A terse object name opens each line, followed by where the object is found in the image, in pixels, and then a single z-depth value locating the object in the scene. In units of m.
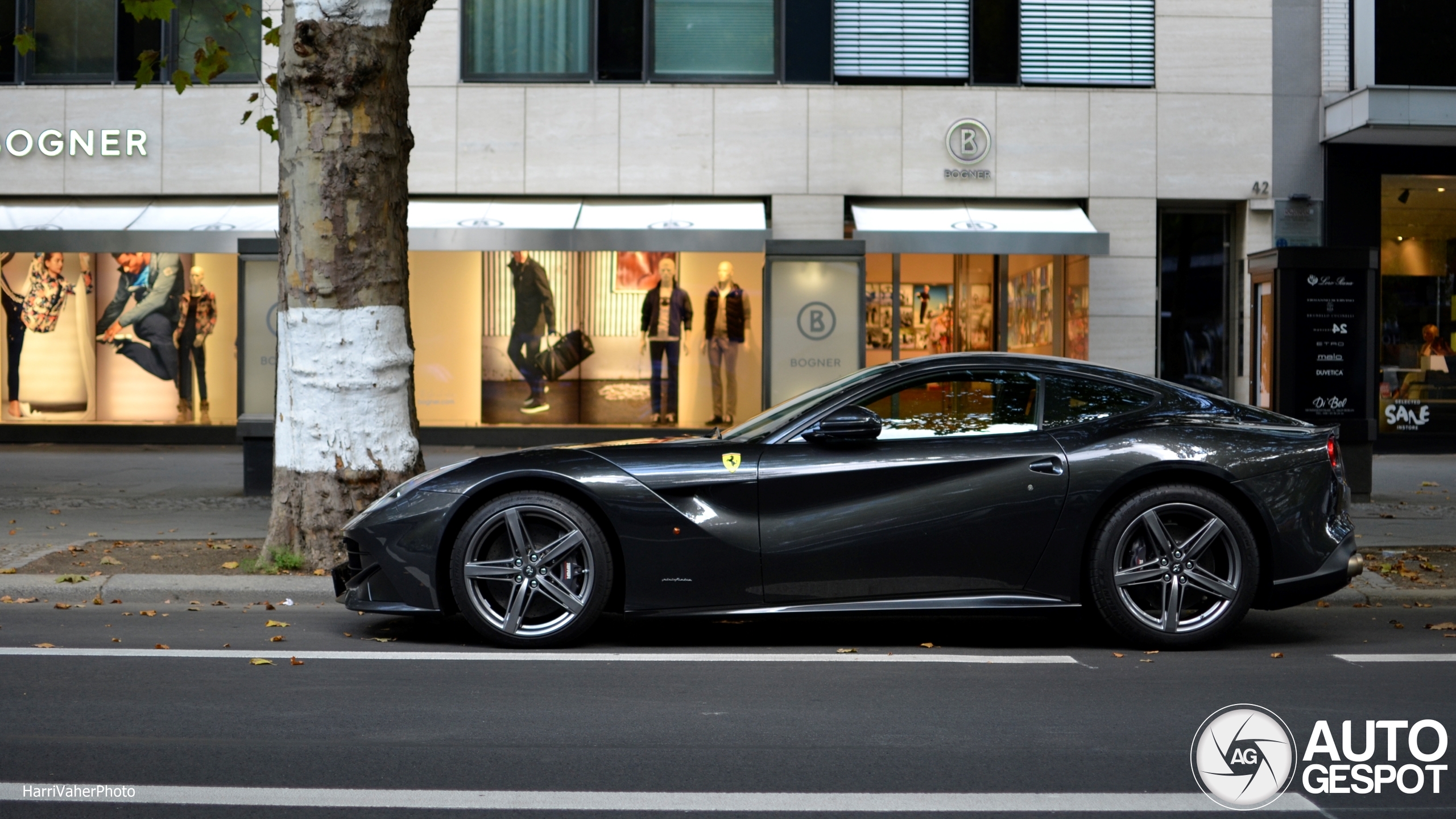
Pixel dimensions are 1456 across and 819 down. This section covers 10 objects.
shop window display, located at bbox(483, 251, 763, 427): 16.97
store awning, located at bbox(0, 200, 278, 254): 16.02
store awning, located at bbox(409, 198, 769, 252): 15.69
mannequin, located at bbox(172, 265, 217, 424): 17.38
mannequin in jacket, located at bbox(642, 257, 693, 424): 17.02
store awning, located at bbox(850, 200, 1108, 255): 15.83
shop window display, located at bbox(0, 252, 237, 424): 17.39
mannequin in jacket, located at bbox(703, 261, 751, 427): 16.97
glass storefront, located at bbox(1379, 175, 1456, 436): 17.00
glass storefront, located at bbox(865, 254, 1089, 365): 17.02
